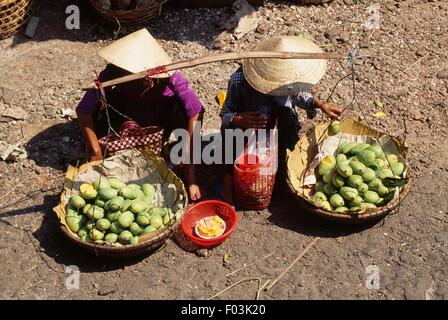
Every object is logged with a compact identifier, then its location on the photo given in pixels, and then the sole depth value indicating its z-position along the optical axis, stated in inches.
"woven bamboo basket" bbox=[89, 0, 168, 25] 220.2
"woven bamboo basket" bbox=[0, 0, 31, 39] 220.8
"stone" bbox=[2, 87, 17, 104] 205.8
